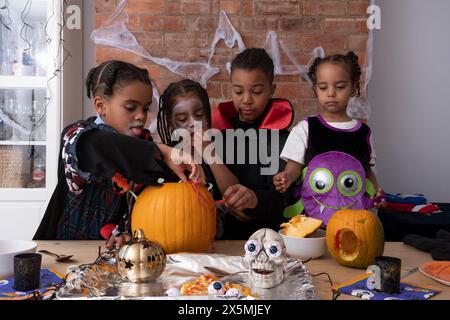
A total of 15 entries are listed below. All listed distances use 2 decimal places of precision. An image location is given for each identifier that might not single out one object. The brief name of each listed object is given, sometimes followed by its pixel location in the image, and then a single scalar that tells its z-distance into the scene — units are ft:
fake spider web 8.07
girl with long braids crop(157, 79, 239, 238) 4.90
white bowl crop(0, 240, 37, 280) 2.67
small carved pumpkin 3.09
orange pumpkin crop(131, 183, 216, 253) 3.30
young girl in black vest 5.50
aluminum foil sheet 2.26
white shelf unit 7.80
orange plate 2.73
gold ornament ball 2.52
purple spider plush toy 5.22
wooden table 2.69
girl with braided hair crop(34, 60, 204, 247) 3.32
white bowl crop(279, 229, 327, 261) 3.26
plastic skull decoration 2.57
